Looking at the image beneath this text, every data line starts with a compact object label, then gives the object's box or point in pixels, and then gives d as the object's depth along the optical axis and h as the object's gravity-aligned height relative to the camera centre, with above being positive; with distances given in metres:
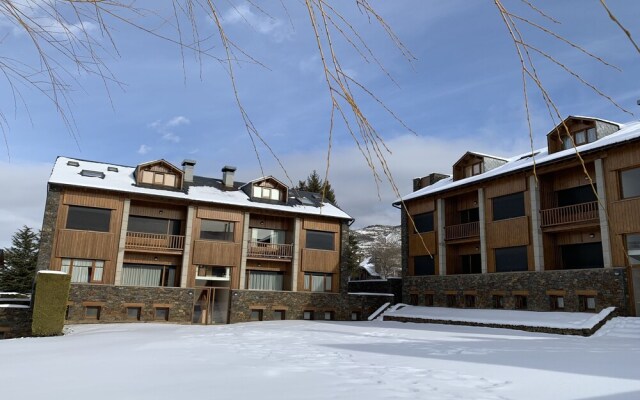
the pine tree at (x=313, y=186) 46.29 +11.08
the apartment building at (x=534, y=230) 19.78 +3.32
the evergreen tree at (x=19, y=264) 38.97 +1.16
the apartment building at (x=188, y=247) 23.19 +2.06
